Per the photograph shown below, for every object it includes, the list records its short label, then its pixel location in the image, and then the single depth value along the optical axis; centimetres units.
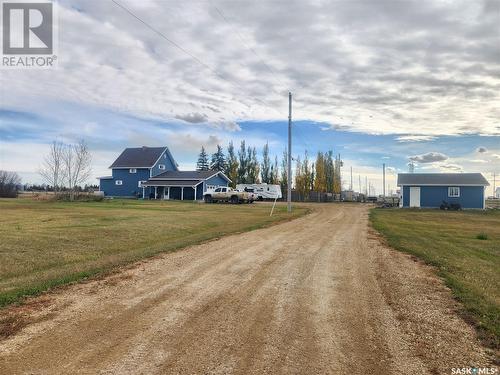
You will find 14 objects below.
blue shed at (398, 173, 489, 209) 4334
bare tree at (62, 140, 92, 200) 5144
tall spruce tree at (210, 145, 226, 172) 9413
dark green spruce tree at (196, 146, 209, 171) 9681
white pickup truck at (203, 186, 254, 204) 4538
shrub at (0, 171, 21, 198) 5416
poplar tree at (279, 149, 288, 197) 8107
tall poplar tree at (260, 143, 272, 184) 8488
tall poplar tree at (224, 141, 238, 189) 8111
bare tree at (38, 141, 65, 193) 5253
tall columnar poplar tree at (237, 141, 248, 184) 8257
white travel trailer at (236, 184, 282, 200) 5847
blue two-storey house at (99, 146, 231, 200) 5472
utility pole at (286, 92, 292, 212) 3080
